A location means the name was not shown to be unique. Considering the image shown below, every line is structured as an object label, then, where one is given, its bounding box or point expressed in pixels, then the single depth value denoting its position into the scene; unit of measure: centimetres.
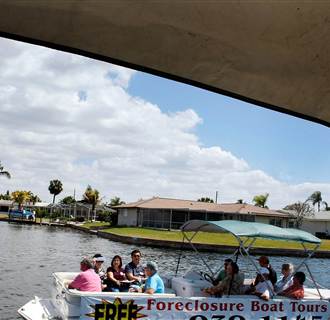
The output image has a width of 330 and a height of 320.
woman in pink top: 841
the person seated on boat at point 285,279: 984
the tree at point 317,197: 11164
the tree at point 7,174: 8244
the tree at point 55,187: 10319
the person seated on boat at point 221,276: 978
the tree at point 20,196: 9156
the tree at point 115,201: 9444
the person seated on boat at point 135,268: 988
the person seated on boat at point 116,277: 935
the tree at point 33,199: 10661
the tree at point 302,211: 6366
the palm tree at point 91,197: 8056
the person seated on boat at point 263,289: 917
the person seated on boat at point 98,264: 955
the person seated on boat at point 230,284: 915
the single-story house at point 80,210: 8146
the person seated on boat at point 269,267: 1025
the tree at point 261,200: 8244
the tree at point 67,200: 10325
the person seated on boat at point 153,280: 869
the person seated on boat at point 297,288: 957
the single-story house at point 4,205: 11069
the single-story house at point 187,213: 5181
